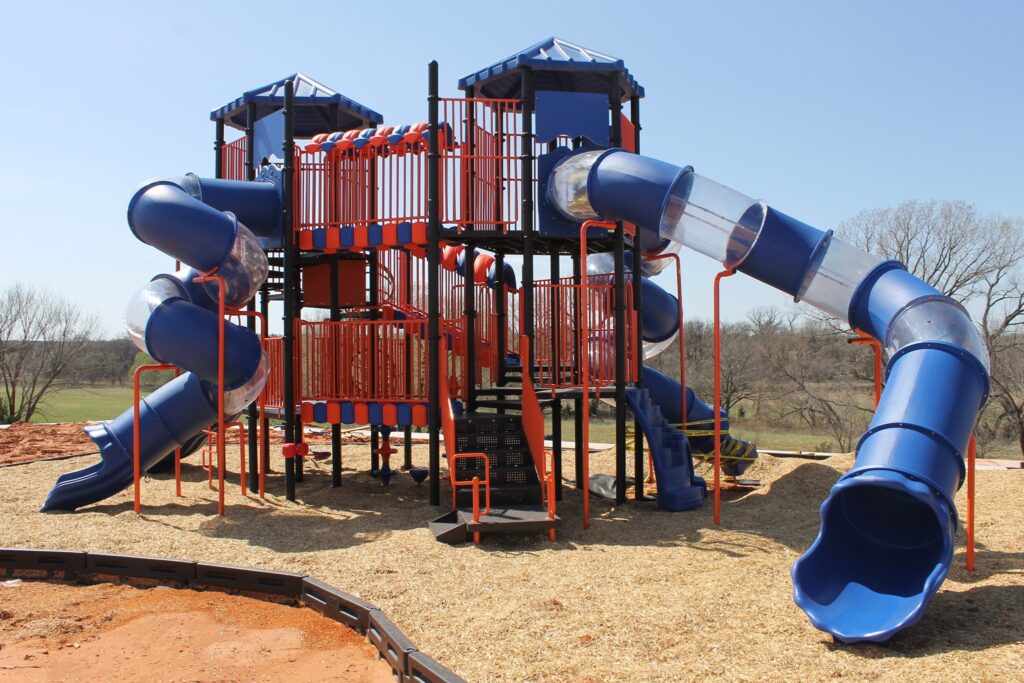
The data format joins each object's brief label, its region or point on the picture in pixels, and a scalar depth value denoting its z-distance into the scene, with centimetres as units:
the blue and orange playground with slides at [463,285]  852
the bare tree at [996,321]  2720
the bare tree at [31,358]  3200
